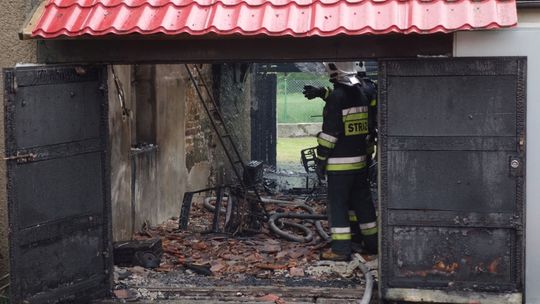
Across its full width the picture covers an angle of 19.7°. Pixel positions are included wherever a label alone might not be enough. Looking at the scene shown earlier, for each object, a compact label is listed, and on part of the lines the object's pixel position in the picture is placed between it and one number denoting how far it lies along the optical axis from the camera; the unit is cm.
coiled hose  1899
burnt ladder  1972
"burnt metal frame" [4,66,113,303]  1227
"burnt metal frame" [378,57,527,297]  1256
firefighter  1629
